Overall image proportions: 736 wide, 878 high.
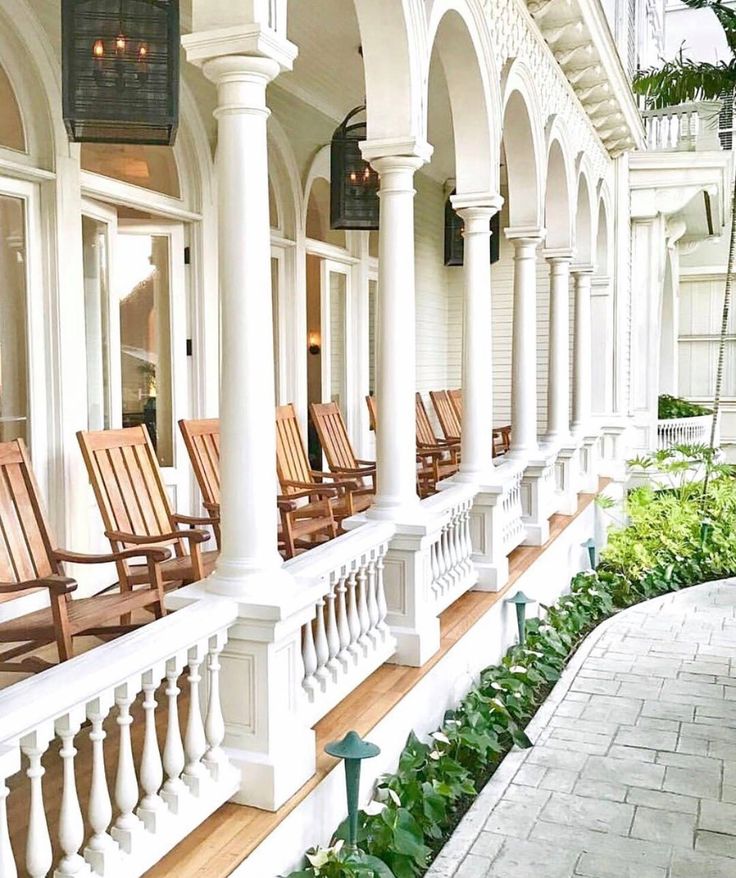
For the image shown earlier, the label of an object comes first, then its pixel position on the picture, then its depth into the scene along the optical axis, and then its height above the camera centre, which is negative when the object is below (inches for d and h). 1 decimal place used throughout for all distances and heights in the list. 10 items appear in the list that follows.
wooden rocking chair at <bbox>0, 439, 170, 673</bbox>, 125.3 -27.5
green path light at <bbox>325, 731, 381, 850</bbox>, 111.6 -45.0
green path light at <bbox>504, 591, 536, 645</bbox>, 205.8 -51.4
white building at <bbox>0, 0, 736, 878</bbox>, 104.3 +7.0
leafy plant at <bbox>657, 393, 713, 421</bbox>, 528.7 -20.1
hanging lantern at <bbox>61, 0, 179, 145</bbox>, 135.6 +46.0
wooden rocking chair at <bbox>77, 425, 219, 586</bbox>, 154.7 -21.5
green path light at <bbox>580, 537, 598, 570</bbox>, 319.3 -59.0
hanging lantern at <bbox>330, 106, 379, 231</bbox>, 236.7 +48.6
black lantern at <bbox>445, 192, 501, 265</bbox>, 363.6 +52.5
